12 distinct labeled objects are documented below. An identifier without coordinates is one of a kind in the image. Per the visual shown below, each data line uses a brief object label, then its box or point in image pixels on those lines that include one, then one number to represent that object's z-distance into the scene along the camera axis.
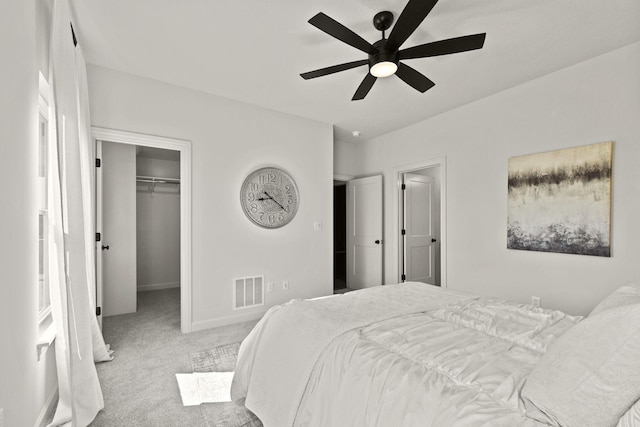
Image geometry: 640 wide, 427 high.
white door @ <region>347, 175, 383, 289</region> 4.88
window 2.01
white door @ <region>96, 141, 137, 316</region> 3.77
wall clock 3.70
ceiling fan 1.72
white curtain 1.71
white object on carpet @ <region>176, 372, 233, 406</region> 2.01
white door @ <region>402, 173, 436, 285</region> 4.76
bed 0.82
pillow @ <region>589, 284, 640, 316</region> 1.21
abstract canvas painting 2.61
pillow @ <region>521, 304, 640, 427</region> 0.77
